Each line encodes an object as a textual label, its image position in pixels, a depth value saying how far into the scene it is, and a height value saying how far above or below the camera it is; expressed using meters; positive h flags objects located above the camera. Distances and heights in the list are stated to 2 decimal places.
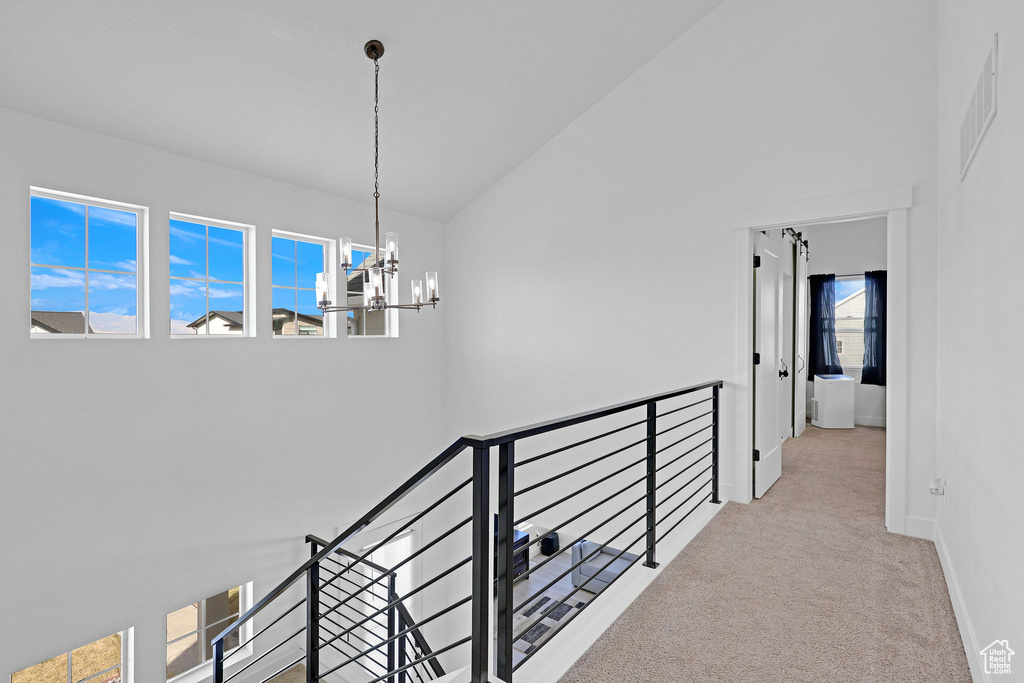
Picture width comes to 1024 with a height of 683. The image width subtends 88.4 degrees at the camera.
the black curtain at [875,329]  6.66 +0.07
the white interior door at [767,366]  3.90 -0.25
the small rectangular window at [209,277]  4.03 +0.48
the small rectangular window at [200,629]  4.01 -2.30
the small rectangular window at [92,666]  3.38 -2.19
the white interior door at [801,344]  6.31 -0.12
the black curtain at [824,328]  7.00 +0.09
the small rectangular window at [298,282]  4.63 +0.50
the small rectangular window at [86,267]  3.39 +0.48
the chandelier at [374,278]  2.86 +0.32
